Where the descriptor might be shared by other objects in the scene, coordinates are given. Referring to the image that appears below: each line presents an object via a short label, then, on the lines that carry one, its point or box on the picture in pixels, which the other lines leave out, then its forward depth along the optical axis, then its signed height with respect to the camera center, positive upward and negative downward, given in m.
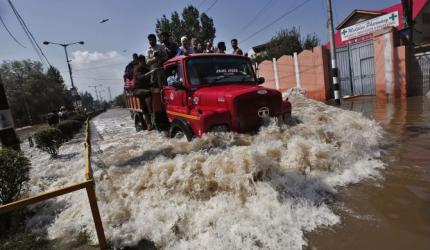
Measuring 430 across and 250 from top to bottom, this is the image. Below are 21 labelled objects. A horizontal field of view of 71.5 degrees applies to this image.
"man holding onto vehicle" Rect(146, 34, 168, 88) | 7.02 +0.93
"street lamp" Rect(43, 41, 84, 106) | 31.14 +1.84
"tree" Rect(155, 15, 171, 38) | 33.77 +7.62
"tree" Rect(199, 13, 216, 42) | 33.72 +6.59
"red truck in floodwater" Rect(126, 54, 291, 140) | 5.15 -0.21
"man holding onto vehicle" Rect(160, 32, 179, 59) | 8.69 +1.34
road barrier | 2.58 -0.78
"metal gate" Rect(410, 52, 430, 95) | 12.99 -0.80
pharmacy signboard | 23.92 +3.18
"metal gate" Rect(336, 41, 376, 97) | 15.35 -0.19
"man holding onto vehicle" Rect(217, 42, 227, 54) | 9.57 +1.19
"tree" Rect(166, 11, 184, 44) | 33.47 +7.06
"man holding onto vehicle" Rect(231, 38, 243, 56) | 10.03 +1.19
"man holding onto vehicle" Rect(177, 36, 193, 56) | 8.47 +1.27
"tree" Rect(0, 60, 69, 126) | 52.66 +3.75
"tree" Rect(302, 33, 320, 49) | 38.53 +3.75
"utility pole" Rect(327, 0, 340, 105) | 13.34 +0.83
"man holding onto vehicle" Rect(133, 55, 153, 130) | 7.92 +0.36
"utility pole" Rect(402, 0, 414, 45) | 16.22 +2.30
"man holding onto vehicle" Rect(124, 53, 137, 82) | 11.98 +1.10
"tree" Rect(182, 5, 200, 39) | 33.34 +7.47
